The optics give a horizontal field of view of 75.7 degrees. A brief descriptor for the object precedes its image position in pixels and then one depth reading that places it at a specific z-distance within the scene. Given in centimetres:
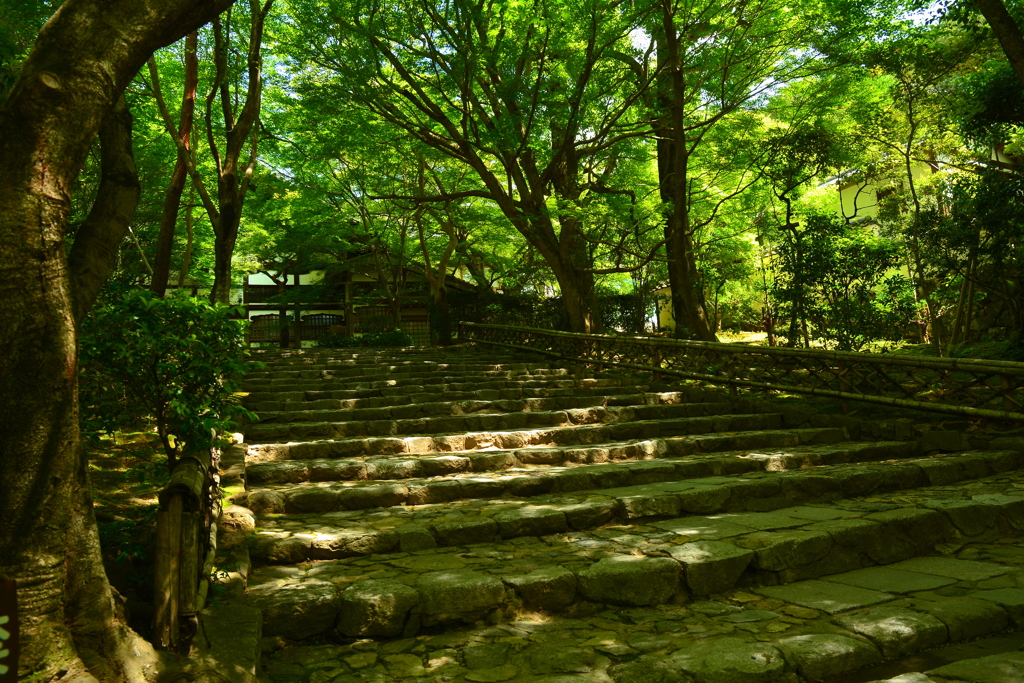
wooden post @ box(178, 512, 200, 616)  269
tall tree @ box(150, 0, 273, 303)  843
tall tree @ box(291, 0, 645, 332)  1122
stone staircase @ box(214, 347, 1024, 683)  326
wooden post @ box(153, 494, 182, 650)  259
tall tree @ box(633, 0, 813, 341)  1004
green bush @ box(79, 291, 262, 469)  402
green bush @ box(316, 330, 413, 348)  2009
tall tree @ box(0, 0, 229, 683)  218
